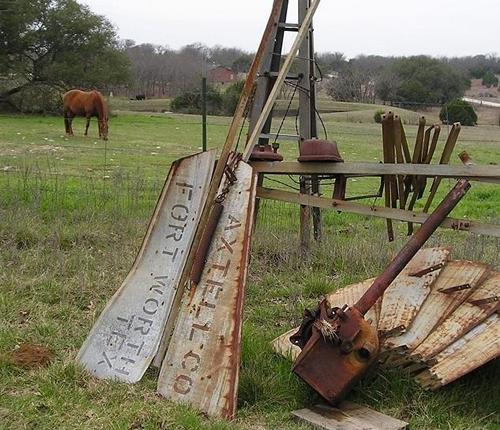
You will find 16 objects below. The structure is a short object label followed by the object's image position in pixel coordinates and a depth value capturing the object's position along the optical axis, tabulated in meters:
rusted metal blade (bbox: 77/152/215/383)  3.73
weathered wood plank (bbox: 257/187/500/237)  3.70
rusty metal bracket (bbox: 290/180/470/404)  3.20
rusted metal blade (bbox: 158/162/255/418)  3.28
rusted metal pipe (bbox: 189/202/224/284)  3.59
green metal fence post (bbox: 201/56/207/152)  6.50
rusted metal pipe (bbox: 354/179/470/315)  3.34
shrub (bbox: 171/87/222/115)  36.12
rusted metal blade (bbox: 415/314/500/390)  3.30
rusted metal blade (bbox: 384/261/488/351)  3.65
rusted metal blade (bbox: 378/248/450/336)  3.81
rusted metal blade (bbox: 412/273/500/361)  3.51
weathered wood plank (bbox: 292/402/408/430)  3.14
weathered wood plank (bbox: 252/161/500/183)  3.56
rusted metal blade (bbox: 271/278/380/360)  3.85
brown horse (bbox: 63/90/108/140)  23.44
